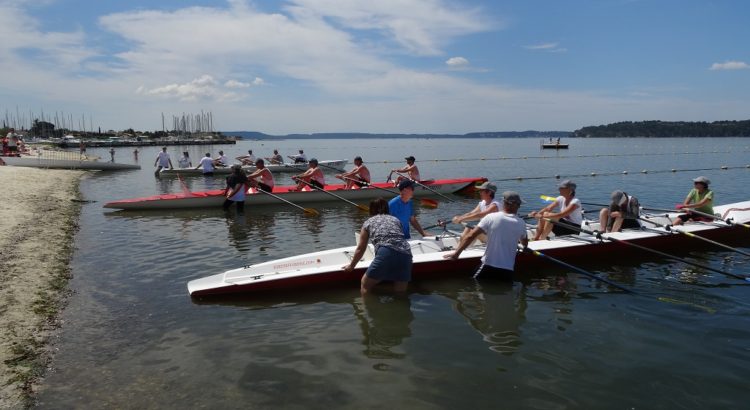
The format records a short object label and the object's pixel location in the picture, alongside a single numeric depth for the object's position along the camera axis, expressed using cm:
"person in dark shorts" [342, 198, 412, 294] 680
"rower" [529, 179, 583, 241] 930
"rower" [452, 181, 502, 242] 870
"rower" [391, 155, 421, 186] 1865
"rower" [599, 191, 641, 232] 1028
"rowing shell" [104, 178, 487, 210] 1658
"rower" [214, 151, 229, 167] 3044
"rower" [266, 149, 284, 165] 3391
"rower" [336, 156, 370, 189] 1909
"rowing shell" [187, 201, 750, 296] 775
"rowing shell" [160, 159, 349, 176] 2910
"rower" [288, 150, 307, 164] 3441
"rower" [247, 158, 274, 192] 1730
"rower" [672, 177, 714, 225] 1120
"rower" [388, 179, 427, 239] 783
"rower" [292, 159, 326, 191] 1842
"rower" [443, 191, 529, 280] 730
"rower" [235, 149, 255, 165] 3083
